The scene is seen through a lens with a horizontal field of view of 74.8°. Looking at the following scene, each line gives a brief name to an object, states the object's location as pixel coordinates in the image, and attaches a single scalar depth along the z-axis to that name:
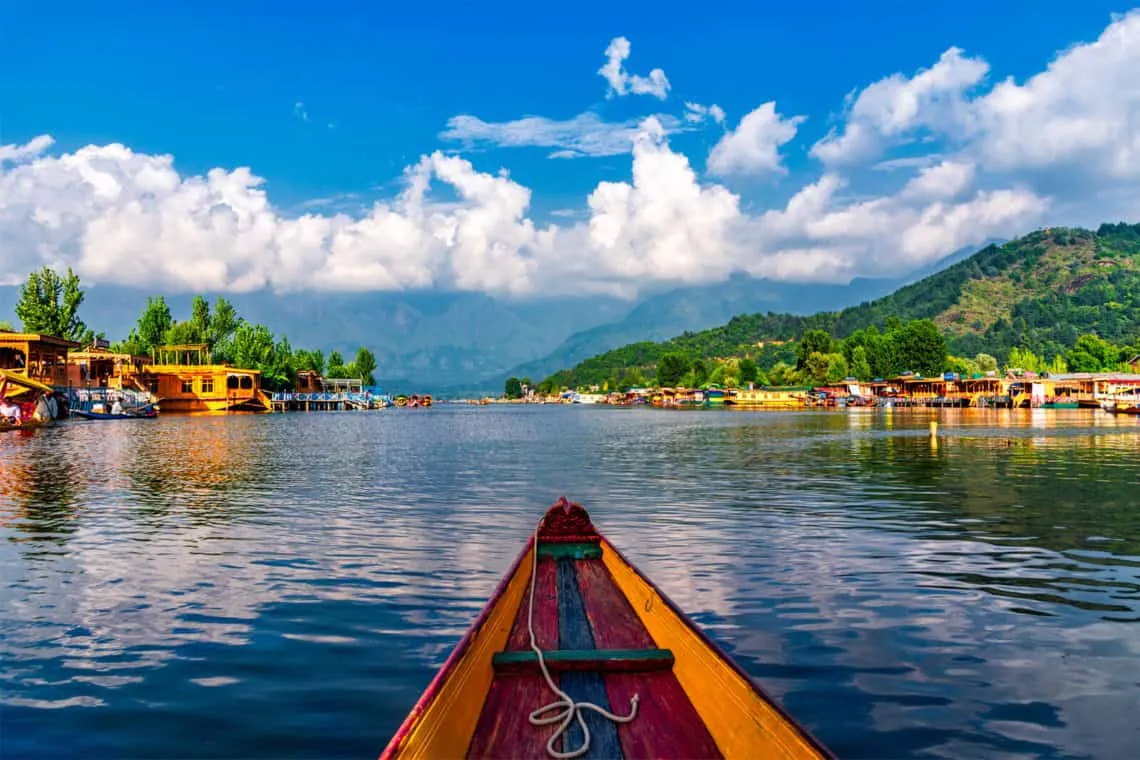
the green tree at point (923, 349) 173.88
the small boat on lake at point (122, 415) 92.88
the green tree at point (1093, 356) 179.12
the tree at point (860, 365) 192.00
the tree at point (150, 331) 125.44
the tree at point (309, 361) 176.45
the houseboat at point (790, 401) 186.50
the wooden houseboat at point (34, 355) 76.81
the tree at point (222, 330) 134.50
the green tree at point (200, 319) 129.62
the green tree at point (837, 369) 195.12
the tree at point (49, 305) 100.31
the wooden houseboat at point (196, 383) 116.56
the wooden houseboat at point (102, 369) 102.25
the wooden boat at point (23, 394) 68.50
